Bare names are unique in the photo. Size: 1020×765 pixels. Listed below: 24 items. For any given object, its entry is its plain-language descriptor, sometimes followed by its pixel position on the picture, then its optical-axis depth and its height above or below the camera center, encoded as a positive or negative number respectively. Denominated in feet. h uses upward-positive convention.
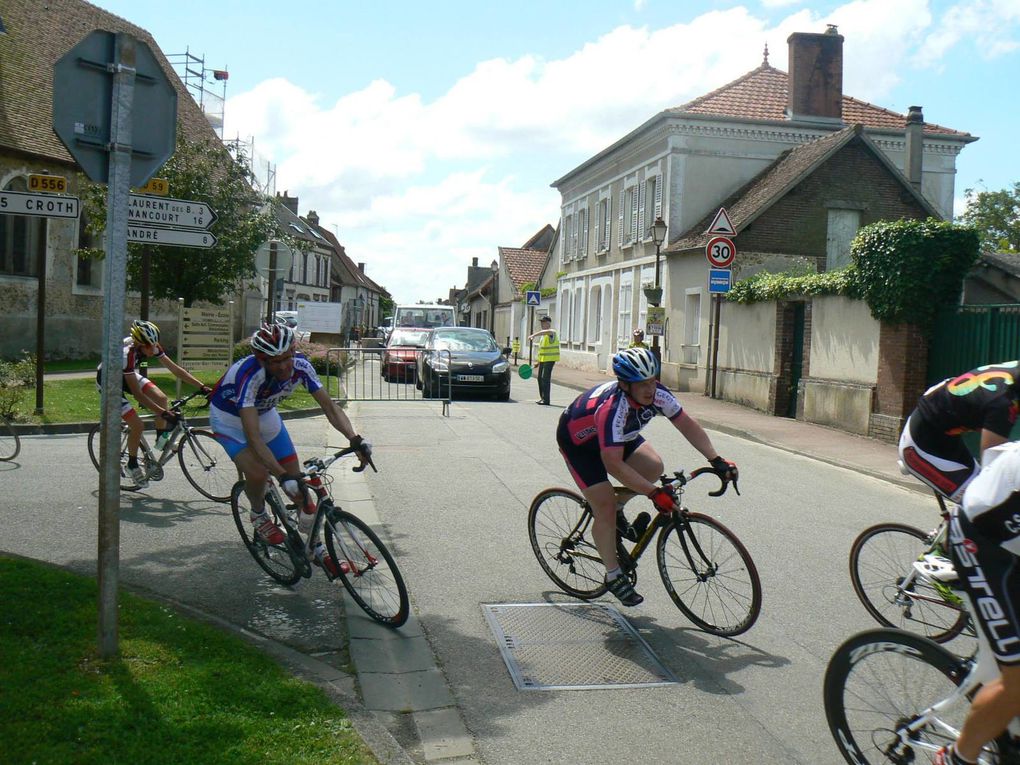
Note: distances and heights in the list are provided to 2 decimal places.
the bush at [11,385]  41.37 -2.48
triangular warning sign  68.18 +9.17
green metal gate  44.14 +1.42
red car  76.54 -1.46
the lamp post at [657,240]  83.82 +10.05
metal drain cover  15.96 -5.20
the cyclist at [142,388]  29.78 -1.69
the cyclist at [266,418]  19.15 -1.67
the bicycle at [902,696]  10.30 -3.70
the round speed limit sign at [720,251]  66.69 +7.22
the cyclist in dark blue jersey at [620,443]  17.99 -1.70
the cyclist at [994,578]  9.62 -2.08
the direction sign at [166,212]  23.89 +2.94
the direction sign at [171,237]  24.54 +2.51
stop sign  14.26 +3.33
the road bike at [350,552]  18.26 -4.04
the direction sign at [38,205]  37.11 +4.70
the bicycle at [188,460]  30.78 -3.92
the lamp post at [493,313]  231.48 +9.98
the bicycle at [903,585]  17.65 -4.09
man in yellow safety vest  68.08 -0.45
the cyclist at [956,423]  14.99 -0.89
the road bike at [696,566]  17.97 -3.97
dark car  68.64 -1.67
